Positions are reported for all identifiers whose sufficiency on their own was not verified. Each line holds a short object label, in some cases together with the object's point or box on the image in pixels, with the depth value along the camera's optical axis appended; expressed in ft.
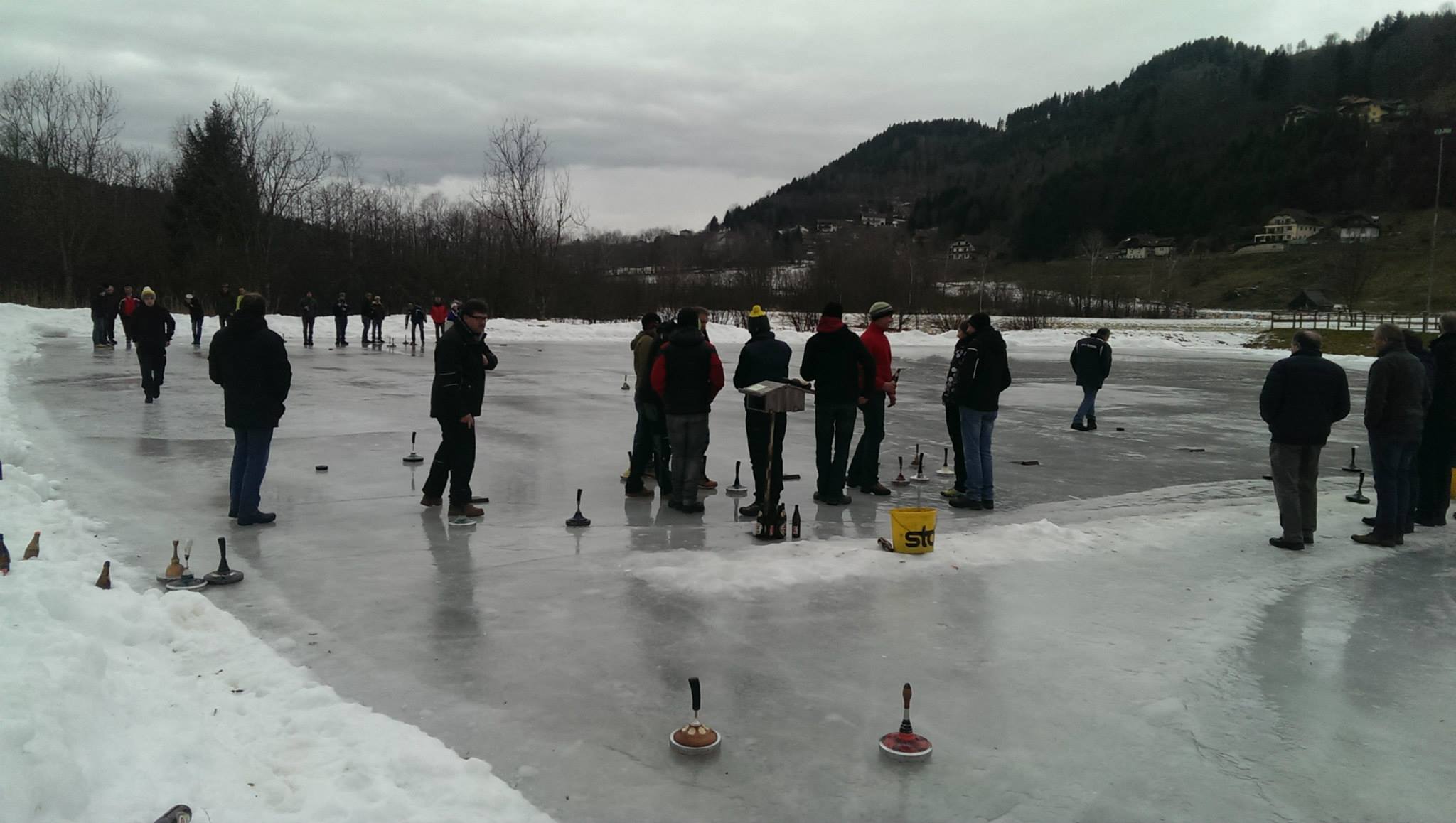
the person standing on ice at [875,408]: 31.37
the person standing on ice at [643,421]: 31.37
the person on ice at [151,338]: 48.60
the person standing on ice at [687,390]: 28.43
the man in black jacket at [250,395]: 26.30
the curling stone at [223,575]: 20.76
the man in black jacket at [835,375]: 29.76
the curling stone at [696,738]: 13.58
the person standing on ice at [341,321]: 103.60
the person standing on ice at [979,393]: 30.40
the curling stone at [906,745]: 13.53
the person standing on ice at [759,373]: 29.17
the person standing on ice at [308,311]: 101.86
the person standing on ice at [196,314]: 90.17
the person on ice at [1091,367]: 49.67
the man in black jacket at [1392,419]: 26.48
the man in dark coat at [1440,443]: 28.27
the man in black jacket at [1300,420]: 25.77
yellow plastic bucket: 24.09
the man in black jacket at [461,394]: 27.43
